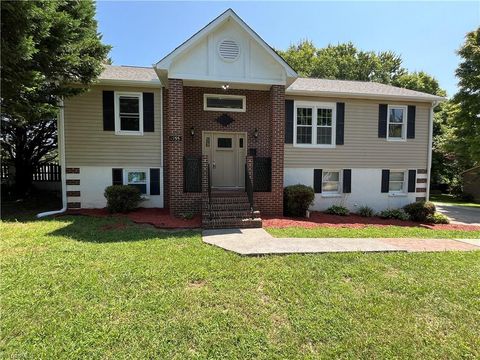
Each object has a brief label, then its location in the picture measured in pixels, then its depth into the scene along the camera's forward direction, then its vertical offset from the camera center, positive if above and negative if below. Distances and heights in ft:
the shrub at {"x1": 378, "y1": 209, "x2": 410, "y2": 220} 37.09 -5.81
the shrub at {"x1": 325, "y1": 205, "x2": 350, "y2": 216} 36.63 -5.27
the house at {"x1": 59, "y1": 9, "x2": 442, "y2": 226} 28.86 +4.50
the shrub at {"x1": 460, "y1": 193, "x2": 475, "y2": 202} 74.18 -6.78
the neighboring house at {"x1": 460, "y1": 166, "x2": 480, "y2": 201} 75.05 -2.81
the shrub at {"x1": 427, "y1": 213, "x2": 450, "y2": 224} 36.40 -6.21
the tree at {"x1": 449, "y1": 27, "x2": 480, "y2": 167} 57.47 +15.92
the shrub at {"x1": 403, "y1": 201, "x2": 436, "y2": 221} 36.45 -5.08
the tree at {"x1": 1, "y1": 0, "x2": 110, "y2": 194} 21.01 +10.43
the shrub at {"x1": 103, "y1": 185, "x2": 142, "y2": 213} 30.63 -3.24
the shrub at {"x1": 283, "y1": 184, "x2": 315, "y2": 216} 32.65 -3.60
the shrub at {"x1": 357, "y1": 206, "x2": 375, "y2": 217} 38.12 -5.62
